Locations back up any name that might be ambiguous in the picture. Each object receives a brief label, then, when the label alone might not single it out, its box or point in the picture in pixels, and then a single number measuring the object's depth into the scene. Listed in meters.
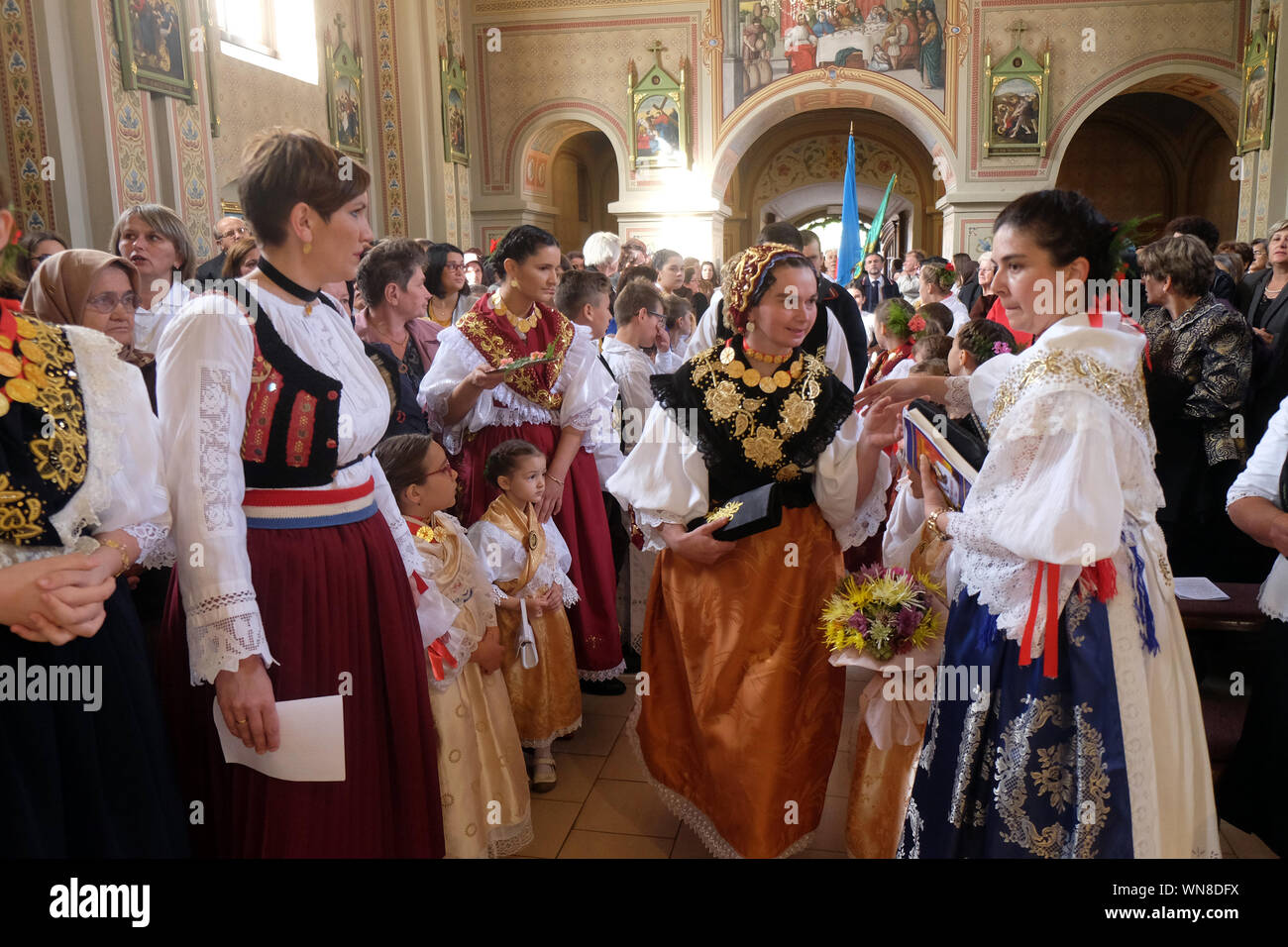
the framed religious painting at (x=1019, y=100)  13.53
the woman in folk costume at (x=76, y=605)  1.41
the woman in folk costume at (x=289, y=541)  1.64
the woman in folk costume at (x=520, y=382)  3.57
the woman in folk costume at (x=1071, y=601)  1.86
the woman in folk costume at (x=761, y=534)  2.62
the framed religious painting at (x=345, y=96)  11.11
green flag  8.84
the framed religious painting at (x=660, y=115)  14.30
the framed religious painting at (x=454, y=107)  13.08
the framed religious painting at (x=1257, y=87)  12.01
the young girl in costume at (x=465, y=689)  2.57
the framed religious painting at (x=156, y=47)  7.34
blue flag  6.84
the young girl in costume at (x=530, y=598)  3.26
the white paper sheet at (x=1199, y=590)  2.94
